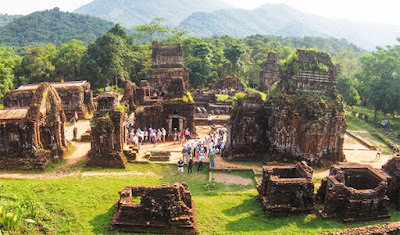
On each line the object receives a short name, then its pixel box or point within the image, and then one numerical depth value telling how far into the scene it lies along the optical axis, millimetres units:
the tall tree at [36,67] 46469
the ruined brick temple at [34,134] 18844
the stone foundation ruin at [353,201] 13866
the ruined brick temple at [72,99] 32688
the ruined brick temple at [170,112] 25469
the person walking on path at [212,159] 19328
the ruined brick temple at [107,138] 19453
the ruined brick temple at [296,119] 20047
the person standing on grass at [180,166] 18500
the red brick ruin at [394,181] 15852
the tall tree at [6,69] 37056
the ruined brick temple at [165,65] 43531
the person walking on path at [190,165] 18812
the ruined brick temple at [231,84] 50688
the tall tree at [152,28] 66362
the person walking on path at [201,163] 19539
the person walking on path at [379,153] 22831
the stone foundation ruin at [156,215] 12648
